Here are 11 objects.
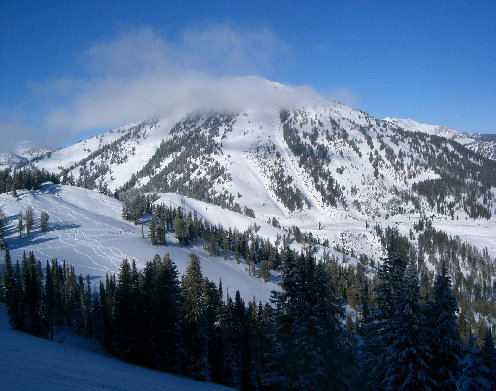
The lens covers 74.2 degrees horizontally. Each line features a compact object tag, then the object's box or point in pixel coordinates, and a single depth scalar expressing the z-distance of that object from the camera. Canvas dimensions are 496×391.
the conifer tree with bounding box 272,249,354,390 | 20.80
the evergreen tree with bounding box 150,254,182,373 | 29.86
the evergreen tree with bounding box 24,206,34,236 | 120.75
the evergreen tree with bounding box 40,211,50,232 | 124.24
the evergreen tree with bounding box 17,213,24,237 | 117.88
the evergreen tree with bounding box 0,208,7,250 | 101.00
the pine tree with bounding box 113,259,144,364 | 30.91
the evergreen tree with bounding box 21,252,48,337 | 48.75
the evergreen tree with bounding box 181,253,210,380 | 33.99
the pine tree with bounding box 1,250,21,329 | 49.12
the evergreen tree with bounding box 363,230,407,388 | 20.30
